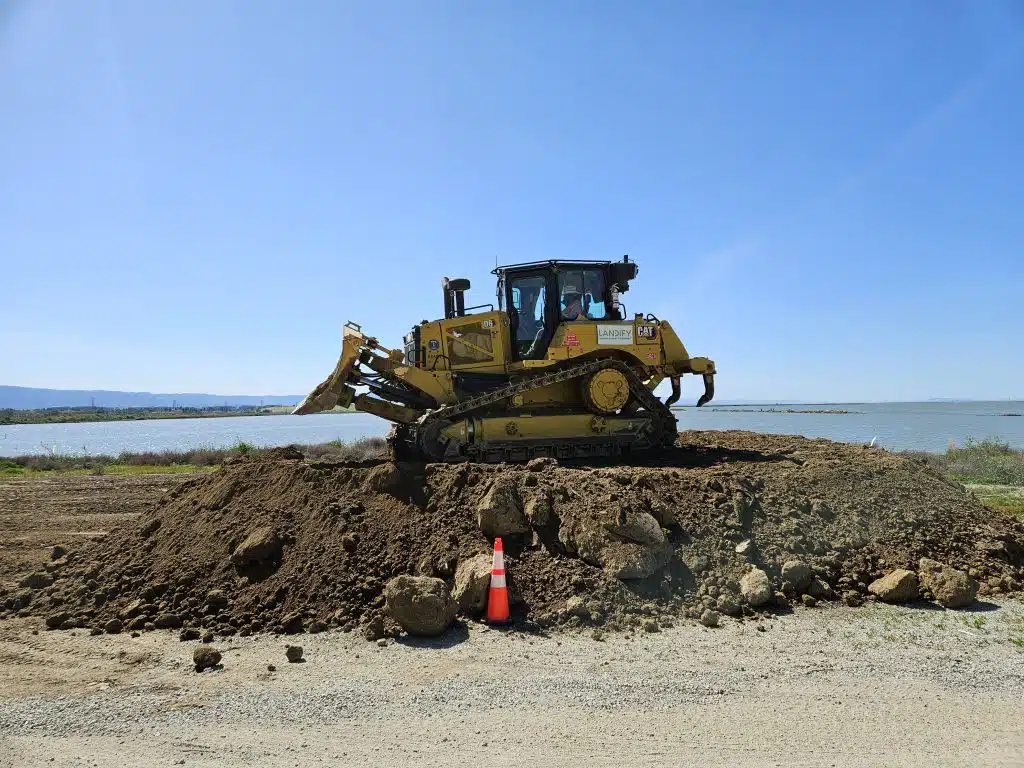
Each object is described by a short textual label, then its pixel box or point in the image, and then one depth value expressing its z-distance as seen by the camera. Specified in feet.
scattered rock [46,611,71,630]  21.43
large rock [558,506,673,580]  22.13
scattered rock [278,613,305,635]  20.31
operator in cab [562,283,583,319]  37.76
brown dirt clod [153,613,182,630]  21.25
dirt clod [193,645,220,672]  17.61
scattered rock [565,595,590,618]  20.38
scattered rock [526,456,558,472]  28.22
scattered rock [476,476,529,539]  23.79
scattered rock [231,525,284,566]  23.76
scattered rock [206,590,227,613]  21.99
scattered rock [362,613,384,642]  19.51
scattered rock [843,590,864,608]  21.61
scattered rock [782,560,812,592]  22.34
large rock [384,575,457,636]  19.47
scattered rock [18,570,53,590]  24.99
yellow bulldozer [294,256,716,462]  35.83
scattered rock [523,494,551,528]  23.94
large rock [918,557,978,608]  21.38
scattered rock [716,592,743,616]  20.98
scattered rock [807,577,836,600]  22.18
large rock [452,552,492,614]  20.83
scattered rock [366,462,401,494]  27.03
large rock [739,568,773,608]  21.26
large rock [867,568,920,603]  21.80
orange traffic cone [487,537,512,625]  20.30
